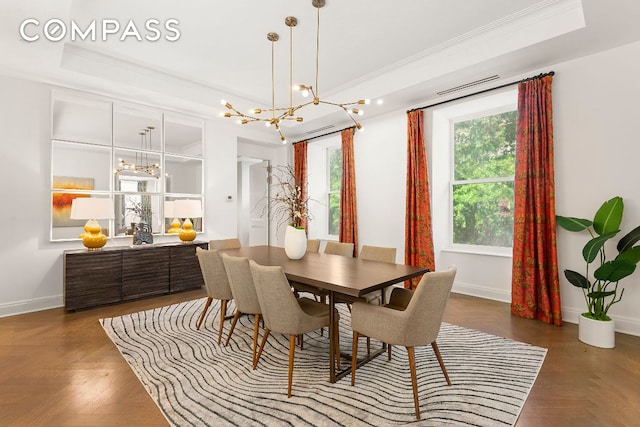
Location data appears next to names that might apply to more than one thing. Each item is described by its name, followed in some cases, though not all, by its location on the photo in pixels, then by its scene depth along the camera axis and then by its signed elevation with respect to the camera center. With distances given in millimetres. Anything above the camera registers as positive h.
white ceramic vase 3043 -267
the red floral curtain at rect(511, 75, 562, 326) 3387 +32
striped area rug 1834 -1175
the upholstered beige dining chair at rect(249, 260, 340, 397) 2086 -628
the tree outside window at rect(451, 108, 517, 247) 4273 +535
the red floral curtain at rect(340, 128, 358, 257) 5488 +353
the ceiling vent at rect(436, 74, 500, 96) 3779 +1671
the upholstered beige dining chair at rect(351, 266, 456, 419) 1875 -649
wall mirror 4035 +821
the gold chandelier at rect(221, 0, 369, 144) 2848 +1960
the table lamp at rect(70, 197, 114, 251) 3777 +21
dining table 2066 -442
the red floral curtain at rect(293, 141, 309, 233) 6387 +1035
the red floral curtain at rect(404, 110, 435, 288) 4461 +174
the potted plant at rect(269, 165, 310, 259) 3043 -170
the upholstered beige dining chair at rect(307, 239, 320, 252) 3957 -376
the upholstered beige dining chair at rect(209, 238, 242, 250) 4043 -374
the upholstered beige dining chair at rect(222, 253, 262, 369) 2475 -570
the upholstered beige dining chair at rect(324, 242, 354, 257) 3619 -393
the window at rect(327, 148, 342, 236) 6422 +572
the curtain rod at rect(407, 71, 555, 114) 3455 +1594
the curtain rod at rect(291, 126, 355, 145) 5641 +1591
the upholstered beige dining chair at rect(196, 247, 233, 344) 2938 -571
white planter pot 2736 -1045
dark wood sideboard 3760 -765
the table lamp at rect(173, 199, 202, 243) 4727 +42
